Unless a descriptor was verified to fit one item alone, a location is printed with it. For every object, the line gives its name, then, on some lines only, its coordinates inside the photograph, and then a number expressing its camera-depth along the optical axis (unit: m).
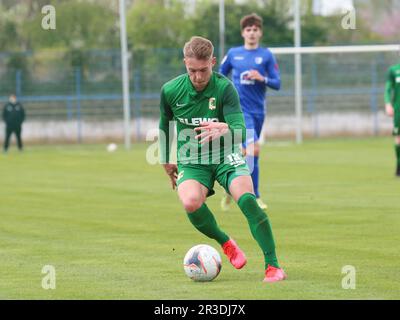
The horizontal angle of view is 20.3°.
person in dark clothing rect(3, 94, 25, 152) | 37.28
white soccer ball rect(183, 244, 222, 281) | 9.23
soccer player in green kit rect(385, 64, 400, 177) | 20.81
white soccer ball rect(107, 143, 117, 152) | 35.01
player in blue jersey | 15.72
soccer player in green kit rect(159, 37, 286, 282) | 9.15
